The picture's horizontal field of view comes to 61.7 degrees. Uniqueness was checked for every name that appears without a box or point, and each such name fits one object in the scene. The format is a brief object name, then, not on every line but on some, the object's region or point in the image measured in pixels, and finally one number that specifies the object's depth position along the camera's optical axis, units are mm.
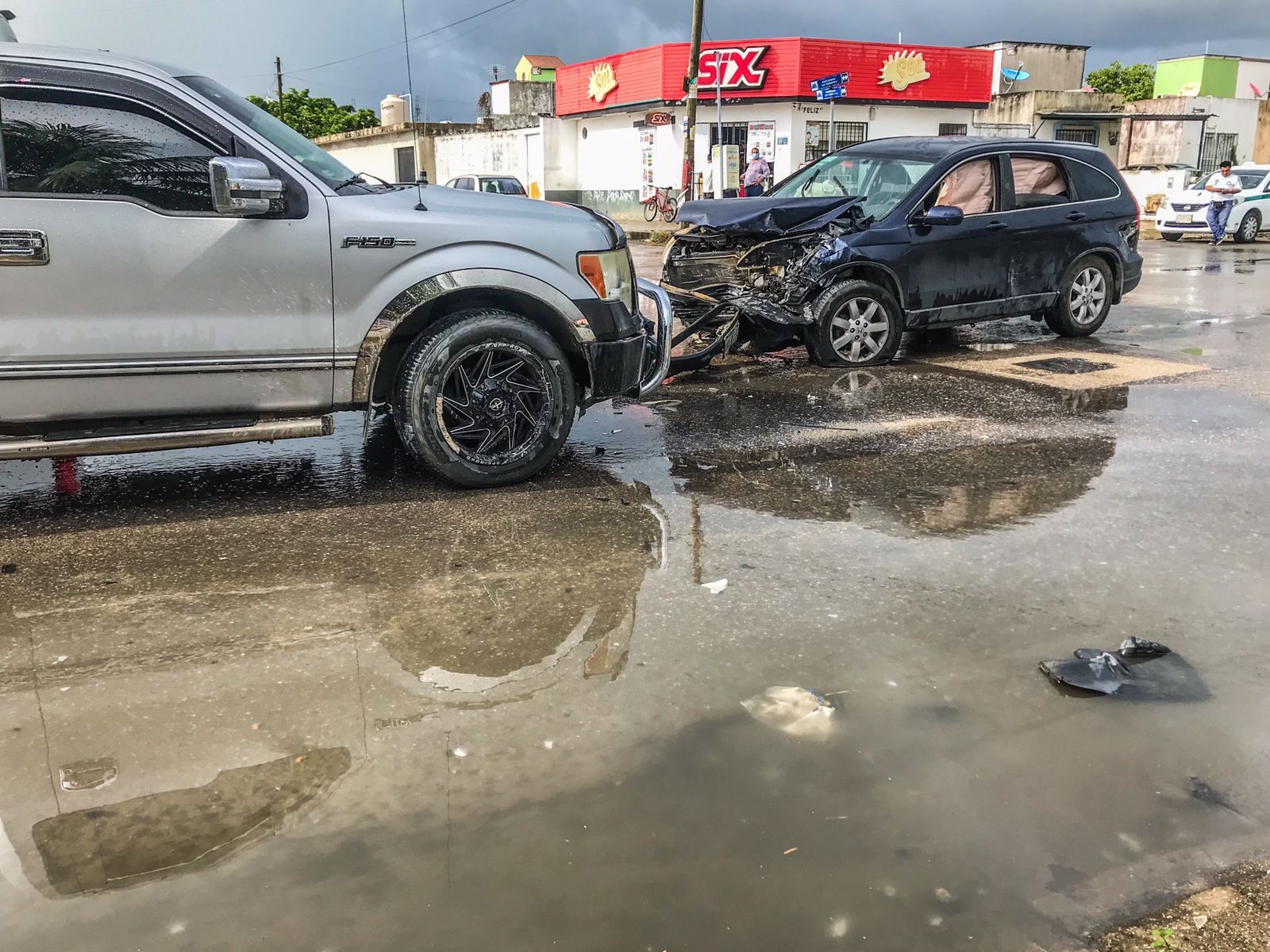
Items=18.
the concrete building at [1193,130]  40500
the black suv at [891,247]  8383
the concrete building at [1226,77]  49750
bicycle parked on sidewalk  34188
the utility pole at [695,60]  23297
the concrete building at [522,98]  48000
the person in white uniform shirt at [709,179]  33500
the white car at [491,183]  25375
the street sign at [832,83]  22288
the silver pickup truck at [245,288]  4438
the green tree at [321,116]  63844
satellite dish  40969
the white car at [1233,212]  22984
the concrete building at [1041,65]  43750
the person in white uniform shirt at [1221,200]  22234
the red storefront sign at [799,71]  32875
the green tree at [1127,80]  60406
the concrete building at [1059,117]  37219
